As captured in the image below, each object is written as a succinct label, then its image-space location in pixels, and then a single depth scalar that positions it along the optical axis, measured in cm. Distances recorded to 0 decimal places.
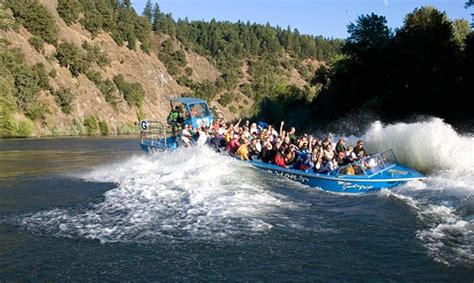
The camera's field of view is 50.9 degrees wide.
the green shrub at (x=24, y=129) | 4752
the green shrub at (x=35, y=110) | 5447
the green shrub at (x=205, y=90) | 10706
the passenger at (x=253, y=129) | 2058
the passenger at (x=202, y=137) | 1956
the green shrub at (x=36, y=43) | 6519
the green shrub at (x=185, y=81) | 10669
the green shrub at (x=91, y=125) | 6000
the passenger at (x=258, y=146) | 1775
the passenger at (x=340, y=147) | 1645
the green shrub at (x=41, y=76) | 5985
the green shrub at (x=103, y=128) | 6276
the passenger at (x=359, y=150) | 1590
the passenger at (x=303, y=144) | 1777
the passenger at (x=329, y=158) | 1508
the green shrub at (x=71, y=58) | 6881
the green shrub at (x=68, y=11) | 8006
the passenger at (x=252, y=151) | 1759
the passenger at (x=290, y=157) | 1639
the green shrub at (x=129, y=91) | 8100
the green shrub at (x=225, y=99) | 11329
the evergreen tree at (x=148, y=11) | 12945
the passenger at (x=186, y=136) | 1984
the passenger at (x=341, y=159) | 1562
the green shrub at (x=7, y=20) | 5464
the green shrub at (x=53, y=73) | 6388
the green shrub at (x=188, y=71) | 11078
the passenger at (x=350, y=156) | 1550
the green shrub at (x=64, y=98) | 6162
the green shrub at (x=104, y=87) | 7400
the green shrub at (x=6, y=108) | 4594
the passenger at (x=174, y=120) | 2225
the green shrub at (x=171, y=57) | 10706
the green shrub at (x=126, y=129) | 6819
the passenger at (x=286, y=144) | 1669
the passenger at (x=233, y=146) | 1803
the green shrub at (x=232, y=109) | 11304
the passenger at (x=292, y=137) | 1954
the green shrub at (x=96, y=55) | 7774
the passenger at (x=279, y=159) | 1633
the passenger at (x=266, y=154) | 1688
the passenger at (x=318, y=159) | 1529
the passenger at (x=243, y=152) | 1730
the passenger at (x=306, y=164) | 1573
